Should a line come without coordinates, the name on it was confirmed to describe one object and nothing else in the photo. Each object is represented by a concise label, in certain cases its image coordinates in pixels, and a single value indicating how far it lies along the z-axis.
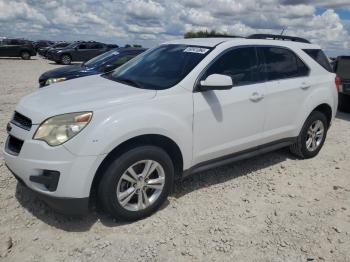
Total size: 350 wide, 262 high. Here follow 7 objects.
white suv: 3.19
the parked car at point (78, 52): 25.14
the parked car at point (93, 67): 8.97
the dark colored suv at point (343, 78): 9.07
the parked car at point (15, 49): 29.34
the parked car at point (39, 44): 40.92
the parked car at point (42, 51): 32.10
